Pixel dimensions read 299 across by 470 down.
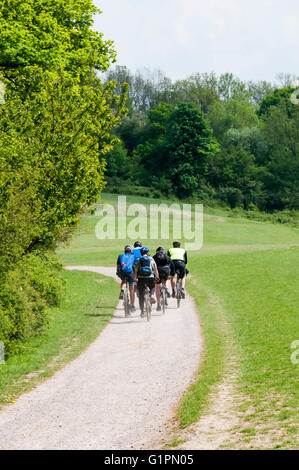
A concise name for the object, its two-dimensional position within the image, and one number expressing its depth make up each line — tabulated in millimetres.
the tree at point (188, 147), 87000
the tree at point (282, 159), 88500
